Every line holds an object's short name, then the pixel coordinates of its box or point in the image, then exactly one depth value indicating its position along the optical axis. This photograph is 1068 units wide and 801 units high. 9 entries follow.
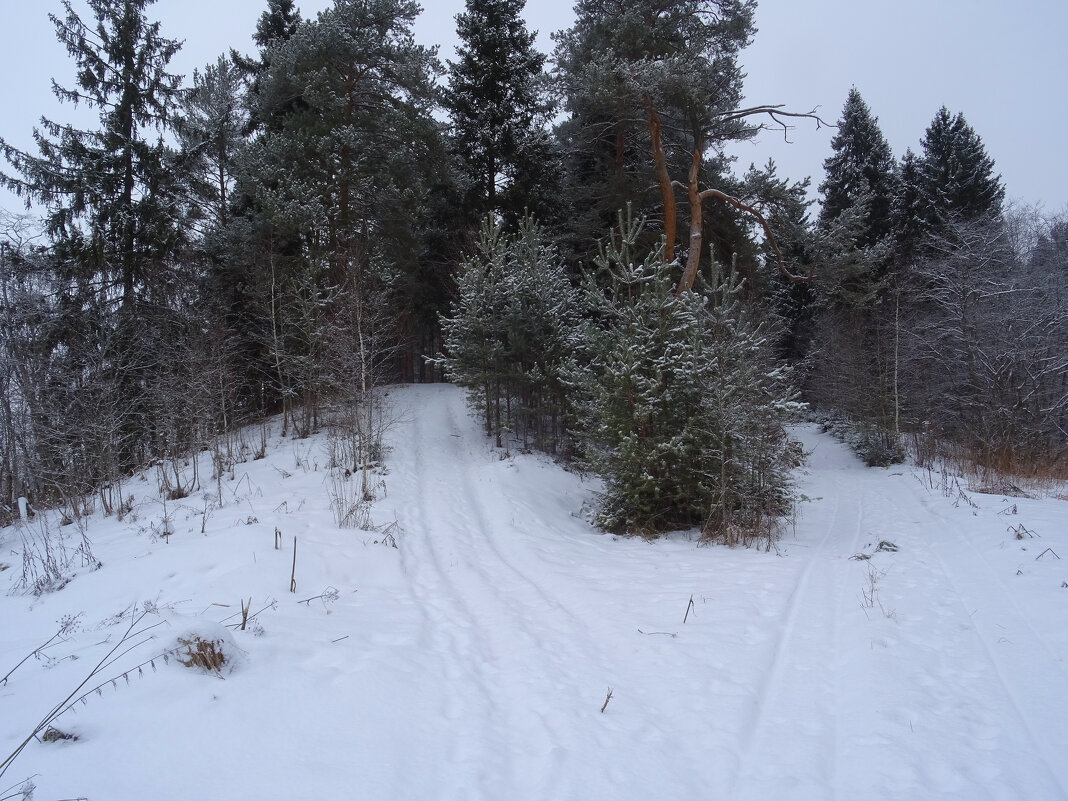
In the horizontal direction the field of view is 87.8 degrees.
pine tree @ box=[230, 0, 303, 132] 22.20
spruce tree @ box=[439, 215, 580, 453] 15.70
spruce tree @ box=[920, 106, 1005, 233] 25.08
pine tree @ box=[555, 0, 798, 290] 13.63
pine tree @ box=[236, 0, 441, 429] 16.94
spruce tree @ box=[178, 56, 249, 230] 18.17
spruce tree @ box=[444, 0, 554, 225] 20.94
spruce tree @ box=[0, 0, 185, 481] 15.75
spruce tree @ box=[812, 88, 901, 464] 15.80
